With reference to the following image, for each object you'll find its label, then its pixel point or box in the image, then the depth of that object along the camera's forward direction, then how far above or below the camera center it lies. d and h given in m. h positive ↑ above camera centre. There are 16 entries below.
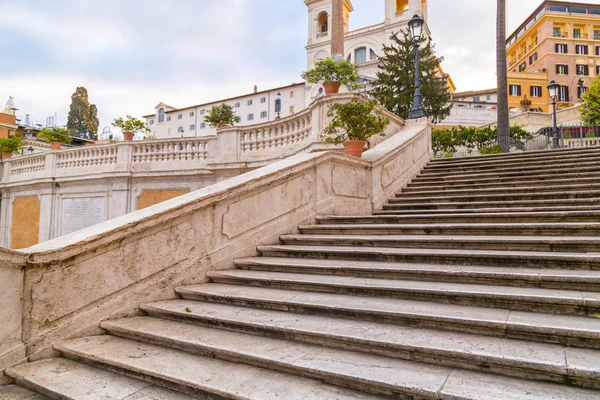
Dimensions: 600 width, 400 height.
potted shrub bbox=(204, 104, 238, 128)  22.19 +6.55
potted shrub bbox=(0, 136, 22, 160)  17.31 +3.51
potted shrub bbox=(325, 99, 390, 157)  6.70 +1.84
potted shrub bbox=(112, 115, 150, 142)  12.73 +3.37
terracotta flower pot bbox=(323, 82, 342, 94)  8.09 +2.97
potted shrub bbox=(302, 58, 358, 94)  13.06 +5.41
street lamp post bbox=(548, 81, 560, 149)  16.62 +5.84
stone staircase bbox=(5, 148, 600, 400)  2.25 -0.81
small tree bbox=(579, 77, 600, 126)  21.92 +7.27
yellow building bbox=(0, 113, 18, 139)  38.67 +10.28
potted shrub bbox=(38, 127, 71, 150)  18.00 +4.22
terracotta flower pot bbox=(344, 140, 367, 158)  6.64 +1.35
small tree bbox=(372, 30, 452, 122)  23.96 +9.14
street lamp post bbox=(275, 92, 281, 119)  47.58 +15.37
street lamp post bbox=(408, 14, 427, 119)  9.65 +4.40
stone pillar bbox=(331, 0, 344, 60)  17.45 +9.66
